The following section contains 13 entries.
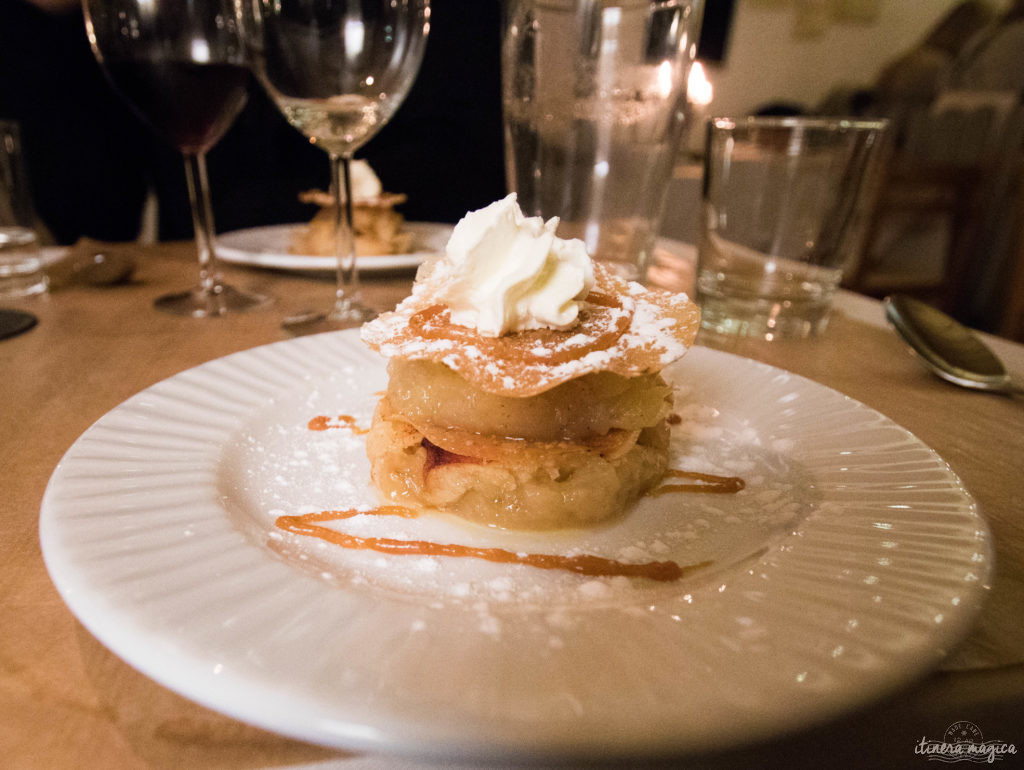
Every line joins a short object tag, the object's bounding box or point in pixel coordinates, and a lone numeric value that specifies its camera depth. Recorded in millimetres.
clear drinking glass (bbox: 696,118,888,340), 317
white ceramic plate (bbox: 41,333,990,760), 98
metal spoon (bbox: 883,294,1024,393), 271
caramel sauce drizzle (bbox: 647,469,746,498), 203
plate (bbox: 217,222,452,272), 390
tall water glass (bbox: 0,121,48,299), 346
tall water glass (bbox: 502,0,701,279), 364
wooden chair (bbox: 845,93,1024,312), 806
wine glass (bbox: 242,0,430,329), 303
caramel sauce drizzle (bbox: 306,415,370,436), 230
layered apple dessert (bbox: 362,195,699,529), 191
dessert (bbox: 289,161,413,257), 429
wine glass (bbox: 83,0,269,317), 321
